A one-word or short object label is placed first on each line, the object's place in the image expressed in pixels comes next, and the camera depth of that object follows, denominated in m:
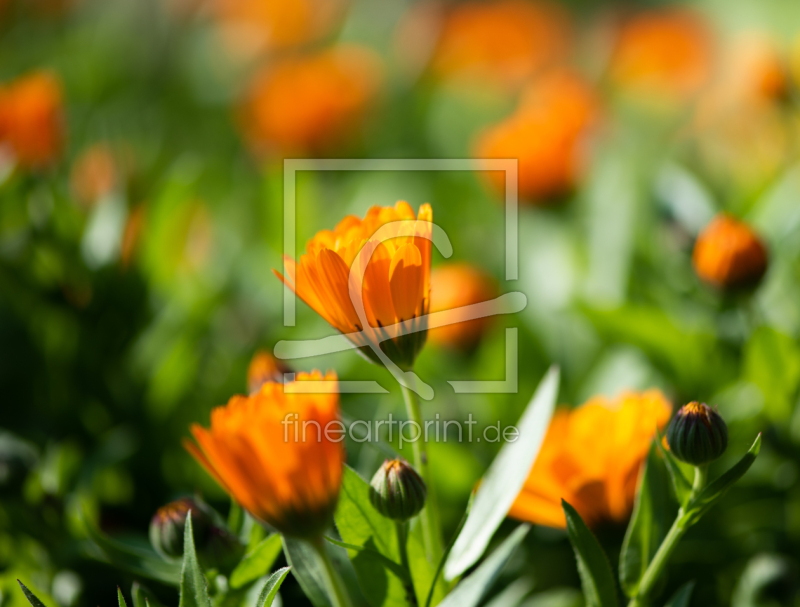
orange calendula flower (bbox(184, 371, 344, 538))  0.51
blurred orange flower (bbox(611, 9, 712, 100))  1.23
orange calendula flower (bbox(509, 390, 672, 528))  0.54
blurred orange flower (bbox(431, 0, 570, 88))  1.33
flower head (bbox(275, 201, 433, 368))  0.52
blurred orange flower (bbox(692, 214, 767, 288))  0.60
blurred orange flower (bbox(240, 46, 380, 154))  1.01
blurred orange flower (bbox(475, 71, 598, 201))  0.78
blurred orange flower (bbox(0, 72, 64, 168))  0.67
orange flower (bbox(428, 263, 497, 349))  0.66
